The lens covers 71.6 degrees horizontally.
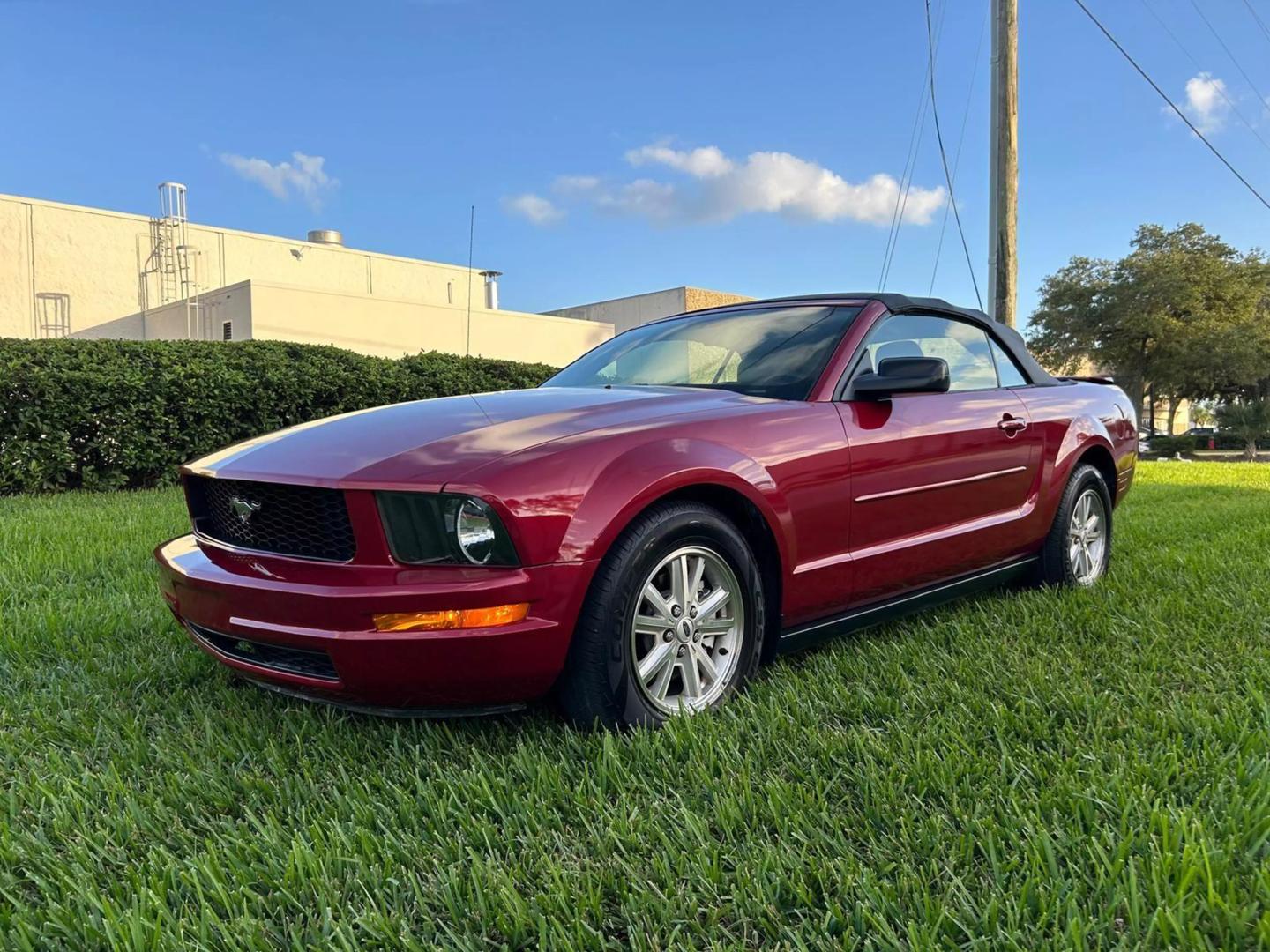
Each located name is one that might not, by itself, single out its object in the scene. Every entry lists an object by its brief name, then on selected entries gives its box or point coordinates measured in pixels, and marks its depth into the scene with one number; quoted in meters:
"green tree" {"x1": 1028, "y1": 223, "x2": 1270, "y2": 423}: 31.05
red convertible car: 2.23
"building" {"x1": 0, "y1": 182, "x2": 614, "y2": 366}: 20.45
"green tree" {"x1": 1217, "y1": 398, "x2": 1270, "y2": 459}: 25.41
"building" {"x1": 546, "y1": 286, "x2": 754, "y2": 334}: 32.34
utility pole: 9.27
